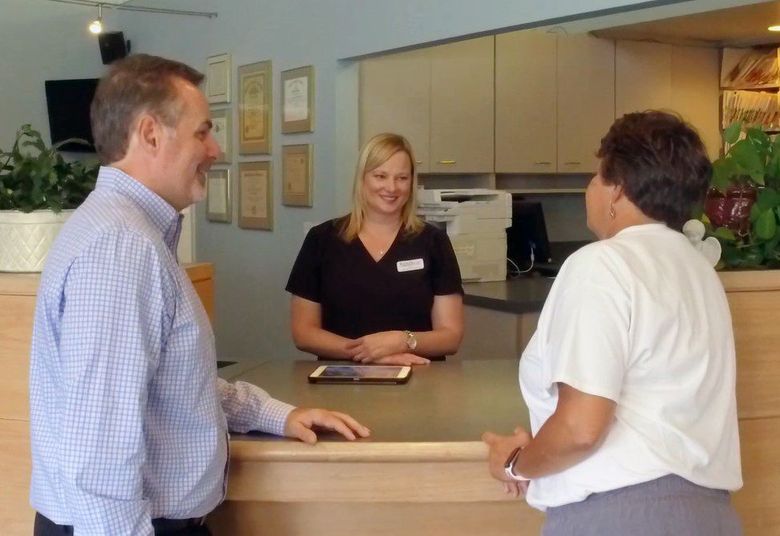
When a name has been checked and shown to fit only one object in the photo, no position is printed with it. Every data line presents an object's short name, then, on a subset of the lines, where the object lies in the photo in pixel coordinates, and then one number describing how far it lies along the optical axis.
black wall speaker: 6.20
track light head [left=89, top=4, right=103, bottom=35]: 5.43
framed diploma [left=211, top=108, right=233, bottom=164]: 5.55
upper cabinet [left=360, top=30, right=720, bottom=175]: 4.88
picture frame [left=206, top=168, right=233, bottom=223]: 5.61
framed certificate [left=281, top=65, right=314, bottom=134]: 4.78
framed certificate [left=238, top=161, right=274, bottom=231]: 5.20
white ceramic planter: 2.21
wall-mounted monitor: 6.13
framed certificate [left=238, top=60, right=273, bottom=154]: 5.17
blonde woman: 2.74
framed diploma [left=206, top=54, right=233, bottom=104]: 5.49
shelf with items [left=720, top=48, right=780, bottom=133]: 6.13
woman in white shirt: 1.38
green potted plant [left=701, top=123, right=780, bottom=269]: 2.18
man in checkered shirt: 1.35
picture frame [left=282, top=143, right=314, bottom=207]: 4.82
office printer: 4.60
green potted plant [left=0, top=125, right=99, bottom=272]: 2.21
